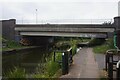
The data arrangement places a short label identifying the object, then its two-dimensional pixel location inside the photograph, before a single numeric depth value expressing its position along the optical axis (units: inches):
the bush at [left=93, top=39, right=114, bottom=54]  393.5
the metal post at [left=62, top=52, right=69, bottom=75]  163.8
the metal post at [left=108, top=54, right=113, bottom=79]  138.5
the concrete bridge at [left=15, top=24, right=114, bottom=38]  598.0
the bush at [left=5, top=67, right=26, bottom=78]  128.8
